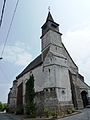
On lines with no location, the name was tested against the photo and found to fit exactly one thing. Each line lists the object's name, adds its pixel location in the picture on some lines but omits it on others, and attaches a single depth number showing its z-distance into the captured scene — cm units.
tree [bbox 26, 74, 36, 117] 1343
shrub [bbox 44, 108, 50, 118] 1168
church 1314
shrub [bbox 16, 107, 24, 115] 1699
